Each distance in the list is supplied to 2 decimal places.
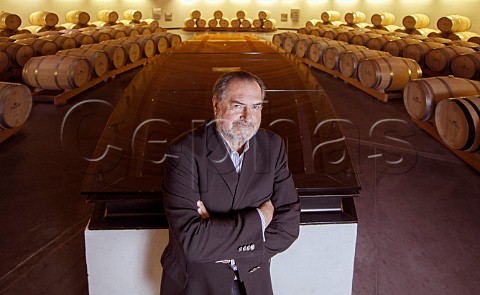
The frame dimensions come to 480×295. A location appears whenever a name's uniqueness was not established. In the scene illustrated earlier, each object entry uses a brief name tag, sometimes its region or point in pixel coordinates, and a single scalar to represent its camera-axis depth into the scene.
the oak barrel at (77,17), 13.14
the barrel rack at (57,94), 6.14
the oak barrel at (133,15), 14.61
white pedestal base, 1.80
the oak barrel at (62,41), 8.71
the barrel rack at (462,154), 3.90
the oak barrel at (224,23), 15.19
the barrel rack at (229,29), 14.66
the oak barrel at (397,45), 8.01
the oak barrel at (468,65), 5.96
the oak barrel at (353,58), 7.22
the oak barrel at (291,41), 10.65
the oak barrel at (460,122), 3.39
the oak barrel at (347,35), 10.21
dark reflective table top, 1.82
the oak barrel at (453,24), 10.05
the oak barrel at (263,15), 15.08
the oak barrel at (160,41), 10.37
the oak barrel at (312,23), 14.49
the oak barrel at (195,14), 15.10
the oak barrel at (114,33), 10.93
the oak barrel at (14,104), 4.07
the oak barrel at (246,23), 14.99
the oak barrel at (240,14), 15.36
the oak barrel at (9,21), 10.68
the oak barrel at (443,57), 6.68
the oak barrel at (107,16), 14.09
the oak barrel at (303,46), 9.81
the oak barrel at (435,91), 4.30
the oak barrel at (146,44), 9.66
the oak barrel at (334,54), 7.98
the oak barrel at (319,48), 8.88
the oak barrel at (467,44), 7.07
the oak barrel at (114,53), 7.90
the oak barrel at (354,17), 13.47
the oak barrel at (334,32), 10.96
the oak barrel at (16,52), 7.18
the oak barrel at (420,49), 7.41
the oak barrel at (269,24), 14.79
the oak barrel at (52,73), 6.13
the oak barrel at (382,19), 12.55
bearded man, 1.25
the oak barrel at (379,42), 8.77
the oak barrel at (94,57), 7.08
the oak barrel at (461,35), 9.86
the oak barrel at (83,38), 9.38
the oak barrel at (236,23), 15.09
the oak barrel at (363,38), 9.36
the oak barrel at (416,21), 11.46
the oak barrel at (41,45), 7.85
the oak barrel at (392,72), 6.22
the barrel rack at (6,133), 4.46
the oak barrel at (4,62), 6.77
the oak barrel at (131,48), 8.83
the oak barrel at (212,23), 15.02
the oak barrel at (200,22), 14.99
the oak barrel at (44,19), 12.39
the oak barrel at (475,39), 8.58
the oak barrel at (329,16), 14.17
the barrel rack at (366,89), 6.52
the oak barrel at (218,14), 15.41
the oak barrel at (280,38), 11.49
